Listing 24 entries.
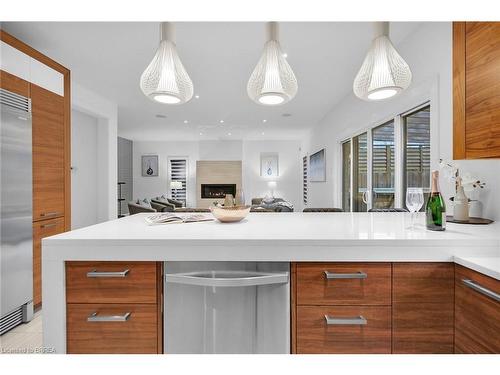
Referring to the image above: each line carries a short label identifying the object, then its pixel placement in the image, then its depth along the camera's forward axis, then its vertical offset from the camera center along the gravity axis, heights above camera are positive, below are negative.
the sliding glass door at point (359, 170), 4.22 +0.27
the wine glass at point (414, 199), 1.43 -0.07
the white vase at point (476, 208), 1.76 -0.14
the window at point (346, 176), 5.13 +0.20
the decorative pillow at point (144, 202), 6.69 -0.43
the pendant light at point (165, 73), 1.42 +0.59
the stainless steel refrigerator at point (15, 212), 2.10 -0.22
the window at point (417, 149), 2.64 +0.38
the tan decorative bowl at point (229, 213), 1.62 -0.16
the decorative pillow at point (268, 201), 6.58 -0.37
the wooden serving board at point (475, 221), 1.56 -0.20
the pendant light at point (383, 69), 1.37 +0.60
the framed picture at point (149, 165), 9.36 +0.68
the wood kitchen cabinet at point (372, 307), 1.13 -0.51
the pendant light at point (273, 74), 1.39 +0.57
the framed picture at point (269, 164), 9.30 +0.74
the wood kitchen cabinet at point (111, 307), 1.17 -0.52
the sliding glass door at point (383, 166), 3.35 +0.27
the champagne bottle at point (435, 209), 1.33 -0.11
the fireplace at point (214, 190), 9.18 -0.14
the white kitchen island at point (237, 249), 1.14 -0.27
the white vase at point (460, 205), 1.64 -0.11
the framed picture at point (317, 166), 6.35 +0.50
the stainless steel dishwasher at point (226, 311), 1.18 -0.55
